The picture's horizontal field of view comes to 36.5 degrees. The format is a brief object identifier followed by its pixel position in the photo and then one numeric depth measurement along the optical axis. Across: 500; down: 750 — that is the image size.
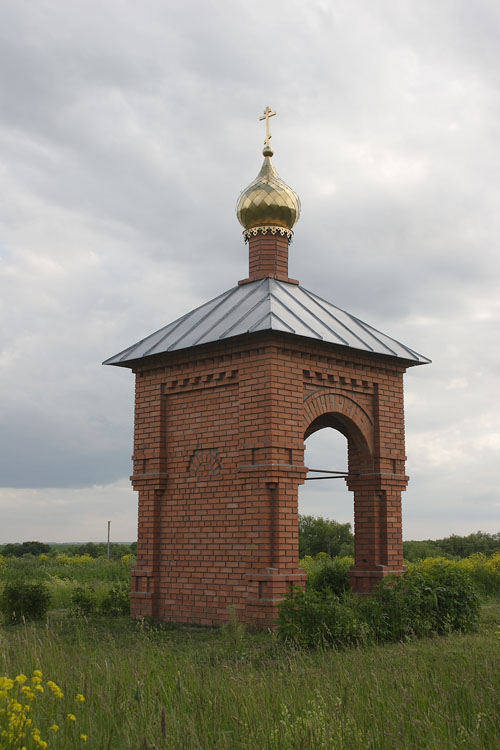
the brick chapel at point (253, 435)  8.91
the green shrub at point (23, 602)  10.66
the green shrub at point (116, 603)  11.23
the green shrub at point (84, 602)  11.15
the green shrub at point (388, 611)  7.37
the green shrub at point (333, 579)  10.62
